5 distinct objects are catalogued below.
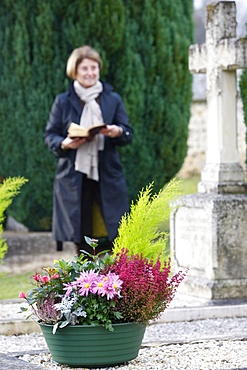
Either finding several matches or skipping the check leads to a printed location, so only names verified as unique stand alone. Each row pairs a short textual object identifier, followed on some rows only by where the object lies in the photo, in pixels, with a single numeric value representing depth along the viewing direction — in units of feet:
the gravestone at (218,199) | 34.72
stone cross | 35.88
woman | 38.60
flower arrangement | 22.86
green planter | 22.93
